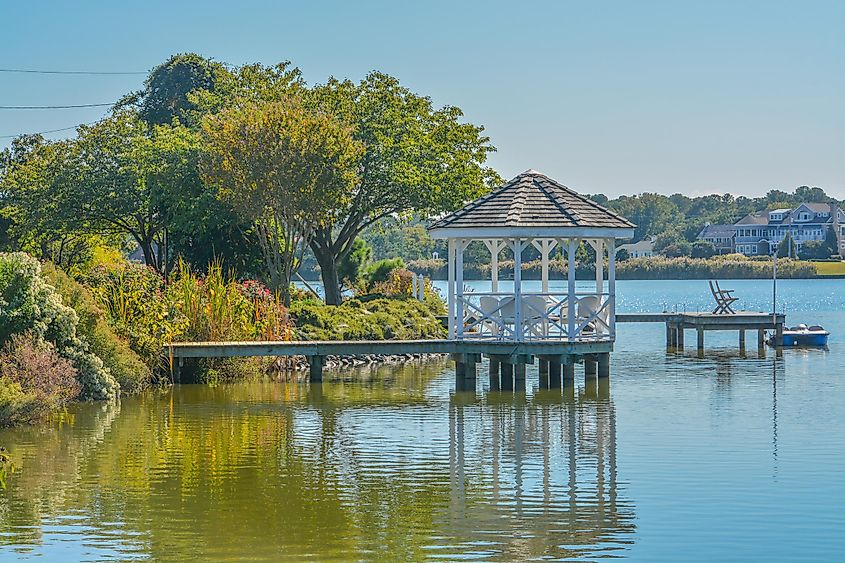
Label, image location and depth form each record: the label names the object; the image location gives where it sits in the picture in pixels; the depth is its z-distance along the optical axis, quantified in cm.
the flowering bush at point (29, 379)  2153
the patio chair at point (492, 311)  2773
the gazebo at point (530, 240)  2741
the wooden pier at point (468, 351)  2734
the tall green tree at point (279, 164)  3316
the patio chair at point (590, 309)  2803
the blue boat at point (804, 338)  4244
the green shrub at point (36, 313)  2384
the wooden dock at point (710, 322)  4106
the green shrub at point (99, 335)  2580
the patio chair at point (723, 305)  4306
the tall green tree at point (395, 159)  4138
